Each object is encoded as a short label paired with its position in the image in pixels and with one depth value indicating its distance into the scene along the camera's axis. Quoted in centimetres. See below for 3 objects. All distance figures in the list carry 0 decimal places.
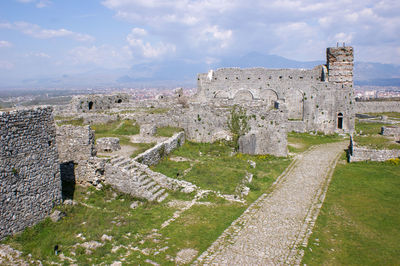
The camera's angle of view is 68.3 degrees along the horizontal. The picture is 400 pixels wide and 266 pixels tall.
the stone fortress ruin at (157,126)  1088
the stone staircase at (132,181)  1445
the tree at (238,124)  2389
